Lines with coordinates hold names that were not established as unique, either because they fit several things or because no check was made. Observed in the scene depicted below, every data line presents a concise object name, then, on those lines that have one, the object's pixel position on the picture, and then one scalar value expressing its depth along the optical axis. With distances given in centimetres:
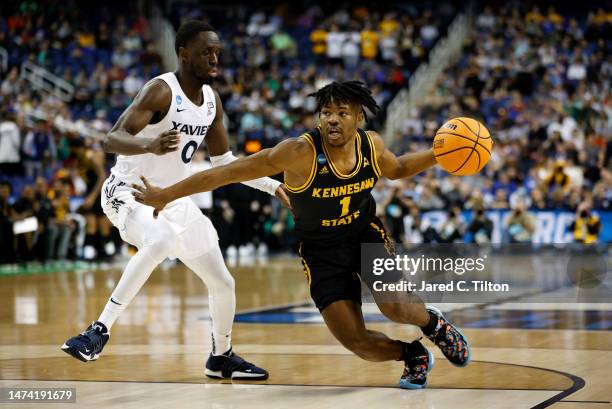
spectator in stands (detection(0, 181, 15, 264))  1705
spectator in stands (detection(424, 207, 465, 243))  1861
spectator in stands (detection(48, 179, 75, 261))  1783
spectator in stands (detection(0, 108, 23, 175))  1959
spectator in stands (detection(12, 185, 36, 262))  1731
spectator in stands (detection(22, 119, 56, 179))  2028
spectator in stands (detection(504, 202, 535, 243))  1884
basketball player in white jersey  664
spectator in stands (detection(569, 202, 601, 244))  1780
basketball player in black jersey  610
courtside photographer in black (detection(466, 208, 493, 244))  1866
